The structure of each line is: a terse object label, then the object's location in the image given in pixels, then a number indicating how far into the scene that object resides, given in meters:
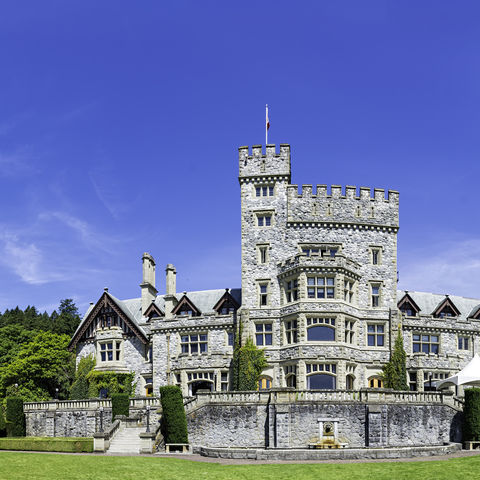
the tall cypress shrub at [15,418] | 45.81
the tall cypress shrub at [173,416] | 37.06
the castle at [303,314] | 48.66
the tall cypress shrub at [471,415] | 38.03
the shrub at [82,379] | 55.41
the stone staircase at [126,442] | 36.58
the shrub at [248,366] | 48.53
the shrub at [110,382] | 55.41
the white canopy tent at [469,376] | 41.47
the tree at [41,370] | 58.41
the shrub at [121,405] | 42.19
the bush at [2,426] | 45.39
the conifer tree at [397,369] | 48.59
